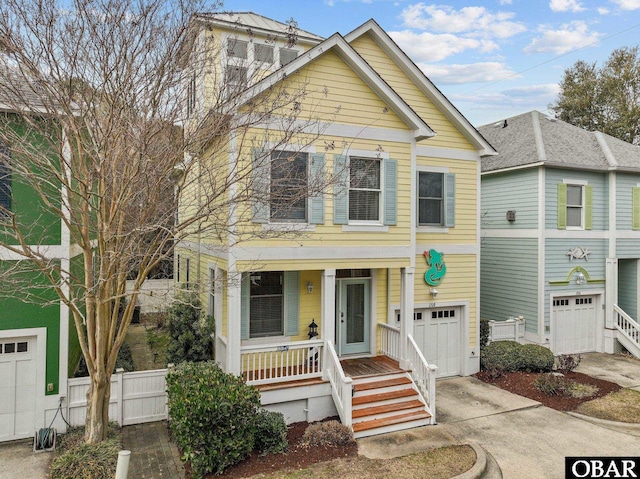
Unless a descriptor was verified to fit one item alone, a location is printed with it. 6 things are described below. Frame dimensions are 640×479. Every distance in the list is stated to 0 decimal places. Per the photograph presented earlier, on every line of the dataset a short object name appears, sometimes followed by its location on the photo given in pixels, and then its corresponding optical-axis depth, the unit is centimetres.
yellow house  826
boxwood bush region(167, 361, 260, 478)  712
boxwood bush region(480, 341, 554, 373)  1265
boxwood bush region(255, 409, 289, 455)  799
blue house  1457
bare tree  643
